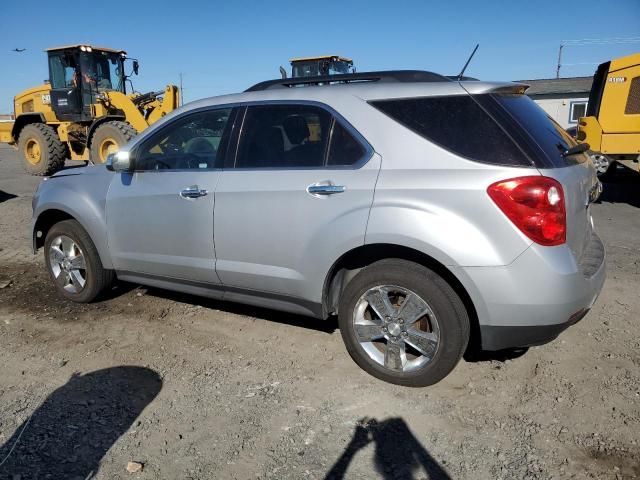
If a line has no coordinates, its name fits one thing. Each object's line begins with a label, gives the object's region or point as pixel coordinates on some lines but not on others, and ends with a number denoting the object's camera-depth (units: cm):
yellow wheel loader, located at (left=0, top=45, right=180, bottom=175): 1192
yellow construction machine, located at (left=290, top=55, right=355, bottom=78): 1588
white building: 2550
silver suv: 273
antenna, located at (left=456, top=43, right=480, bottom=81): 328
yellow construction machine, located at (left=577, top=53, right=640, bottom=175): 977
